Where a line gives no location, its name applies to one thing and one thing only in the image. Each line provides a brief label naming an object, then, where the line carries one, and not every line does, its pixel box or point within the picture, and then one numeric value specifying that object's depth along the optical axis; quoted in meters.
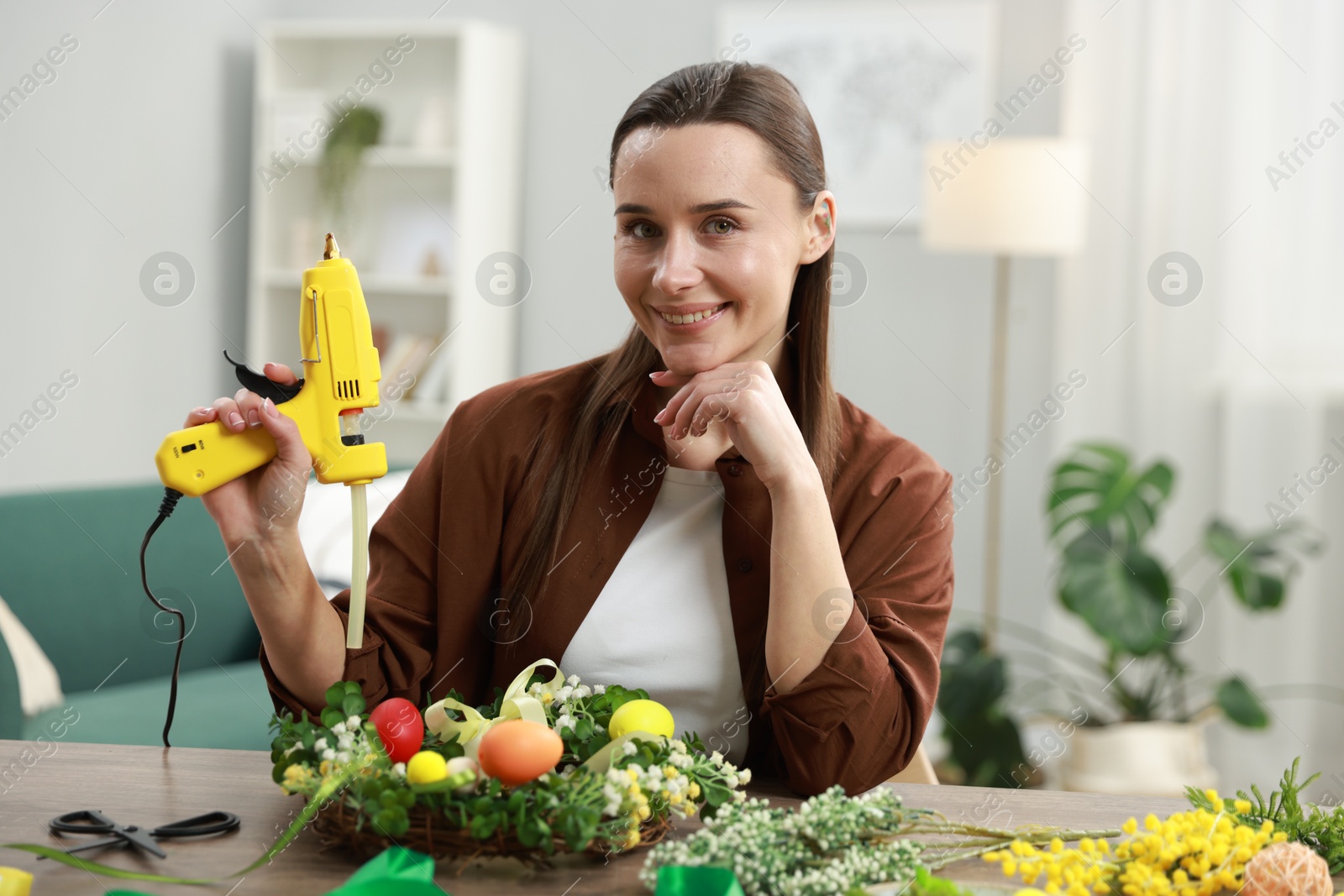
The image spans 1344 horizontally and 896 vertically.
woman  1.13
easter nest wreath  0.80
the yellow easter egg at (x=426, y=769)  0.81
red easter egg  0.89
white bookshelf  3.81
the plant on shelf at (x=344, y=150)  3.85
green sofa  2.42
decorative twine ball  0.77
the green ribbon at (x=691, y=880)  0.75
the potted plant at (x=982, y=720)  3.07
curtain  3.13
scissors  0.86
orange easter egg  0.83
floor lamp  3.13
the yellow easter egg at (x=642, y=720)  0.91
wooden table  0.81
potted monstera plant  2.92
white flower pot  2.97
